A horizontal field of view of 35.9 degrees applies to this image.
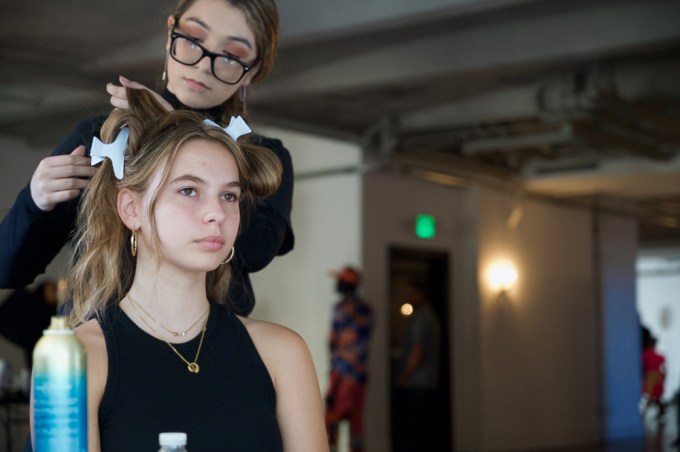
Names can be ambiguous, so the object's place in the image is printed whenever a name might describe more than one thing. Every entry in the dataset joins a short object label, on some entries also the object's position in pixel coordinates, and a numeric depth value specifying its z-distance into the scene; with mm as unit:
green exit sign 9770
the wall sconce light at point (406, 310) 9648
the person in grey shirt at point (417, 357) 8727
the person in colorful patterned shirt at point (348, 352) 7938
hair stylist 1674
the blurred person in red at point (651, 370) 14469
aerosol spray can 1042
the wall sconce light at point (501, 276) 10570
